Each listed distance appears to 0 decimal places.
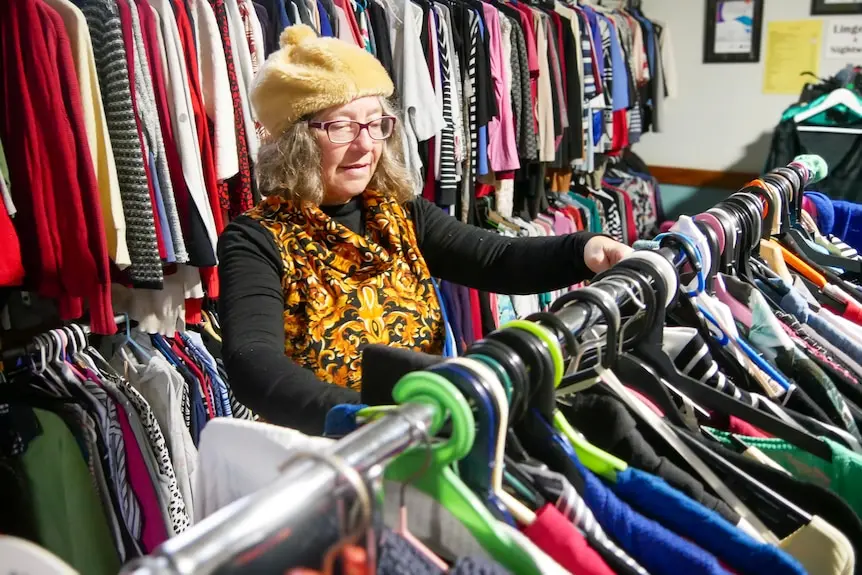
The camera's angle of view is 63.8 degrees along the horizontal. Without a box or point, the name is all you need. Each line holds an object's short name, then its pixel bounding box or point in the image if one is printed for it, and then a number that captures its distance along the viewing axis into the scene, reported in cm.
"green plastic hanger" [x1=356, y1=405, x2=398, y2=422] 50
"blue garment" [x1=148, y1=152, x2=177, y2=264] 150
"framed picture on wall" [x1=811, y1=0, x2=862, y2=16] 307
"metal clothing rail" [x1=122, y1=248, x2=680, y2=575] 34
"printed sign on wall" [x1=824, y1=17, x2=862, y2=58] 310
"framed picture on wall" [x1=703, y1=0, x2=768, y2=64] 332
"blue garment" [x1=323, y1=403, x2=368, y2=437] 56
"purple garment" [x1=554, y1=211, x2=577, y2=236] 277
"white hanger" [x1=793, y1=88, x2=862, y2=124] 264
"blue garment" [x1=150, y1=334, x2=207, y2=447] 153
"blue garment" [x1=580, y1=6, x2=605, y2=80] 284
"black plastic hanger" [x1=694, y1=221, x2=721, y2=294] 90
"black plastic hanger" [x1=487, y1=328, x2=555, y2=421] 54
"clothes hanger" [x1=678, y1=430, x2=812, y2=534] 57
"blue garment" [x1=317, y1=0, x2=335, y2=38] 184
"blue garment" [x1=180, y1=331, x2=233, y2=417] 159
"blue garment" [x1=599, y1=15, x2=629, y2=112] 295
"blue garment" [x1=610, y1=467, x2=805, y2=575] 48
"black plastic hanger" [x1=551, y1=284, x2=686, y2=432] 64
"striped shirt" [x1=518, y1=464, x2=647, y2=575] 49
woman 107
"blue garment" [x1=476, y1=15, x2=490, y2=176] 231
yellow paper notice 320
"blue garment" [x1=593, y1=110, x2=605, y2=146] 295
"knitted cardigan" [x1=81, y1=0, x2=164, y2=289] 140
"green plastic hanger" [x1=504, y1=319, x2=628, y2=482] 55
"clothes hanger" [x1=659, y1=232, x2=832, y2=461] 63
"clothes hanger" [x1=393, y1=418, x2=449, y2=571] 44
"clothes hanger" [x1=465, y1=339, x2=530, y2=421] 52
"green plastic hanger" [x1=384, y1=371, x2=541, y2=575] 45
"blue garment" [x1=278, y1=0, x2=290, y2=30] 176
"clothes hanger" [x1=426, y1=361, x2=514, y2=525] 48
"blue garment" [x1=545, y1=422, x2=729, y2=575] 48
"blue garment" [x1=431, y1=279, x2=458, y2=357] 122
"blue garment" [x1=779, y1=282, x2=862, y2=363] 88
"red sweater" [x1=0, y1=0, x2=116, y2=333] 130
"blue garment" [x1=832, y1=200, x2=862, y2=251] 147
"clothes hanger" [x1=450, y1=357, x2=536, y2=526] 49
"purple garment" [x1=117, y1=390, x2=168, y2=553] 138
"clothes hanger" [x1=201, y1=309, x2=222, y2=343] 178
